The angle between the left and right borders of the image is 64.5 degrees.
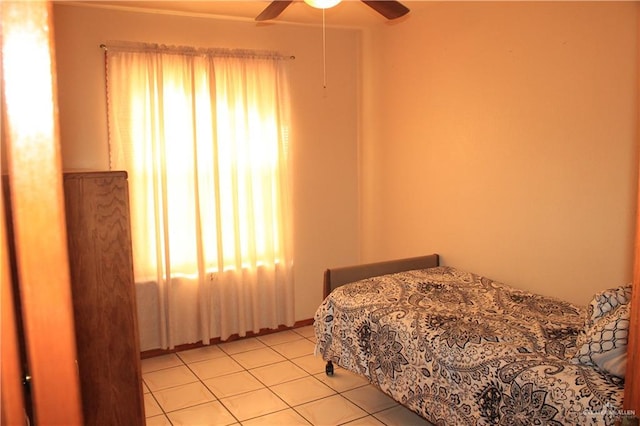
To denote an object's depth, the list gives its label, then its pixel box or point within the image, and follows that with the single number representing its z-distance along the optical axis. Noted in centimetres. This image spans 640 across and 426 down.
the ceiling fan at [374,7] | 247
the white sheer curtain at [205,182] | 378
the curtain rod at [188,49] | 369
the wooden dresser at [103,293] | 171
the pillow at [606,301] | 225
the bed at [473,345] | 201
